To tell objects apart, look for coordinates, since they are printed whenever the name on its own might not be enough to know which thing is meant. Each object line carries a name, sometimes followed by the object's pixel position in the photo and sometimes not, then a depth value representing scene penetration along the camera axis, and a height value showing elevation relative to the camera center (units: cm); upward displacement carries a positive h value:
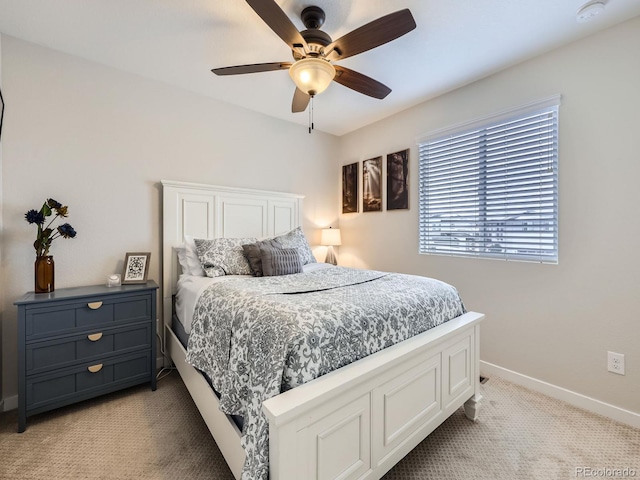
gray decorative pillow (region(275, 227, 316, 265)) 272 -4
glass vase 193 -24
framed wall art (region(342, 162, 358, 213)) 377 +69
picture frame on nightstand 231 -23
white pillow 243 -18
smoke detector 164 +134
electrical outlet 184 -83
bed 98 -76
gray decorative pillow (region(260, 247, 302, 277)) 229 -19
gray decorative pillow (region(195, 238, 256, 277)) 233 -16
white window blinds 215 +44
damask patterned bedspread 106 -42
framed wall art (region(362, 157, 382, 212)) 345 +67
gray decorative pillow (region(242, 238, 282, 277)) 234 -12
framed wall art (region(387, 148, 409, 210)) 314 +66
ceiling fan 135 +105
